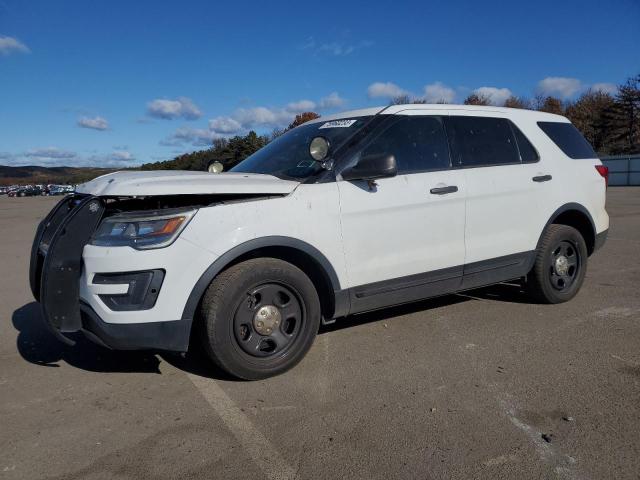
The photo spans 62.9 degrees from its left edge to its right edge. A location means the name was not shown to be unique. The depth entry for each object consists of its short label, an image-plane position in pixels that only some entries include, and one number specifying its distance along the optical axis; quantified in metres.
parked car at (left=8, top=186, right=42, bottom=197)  77.38
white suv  3.18
